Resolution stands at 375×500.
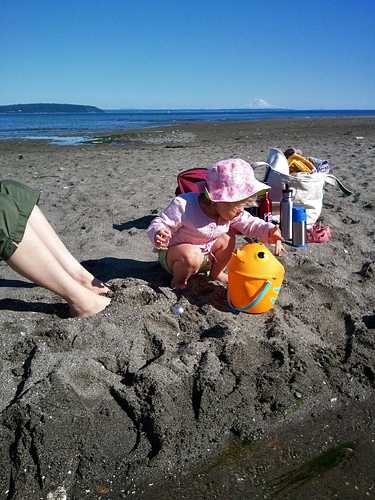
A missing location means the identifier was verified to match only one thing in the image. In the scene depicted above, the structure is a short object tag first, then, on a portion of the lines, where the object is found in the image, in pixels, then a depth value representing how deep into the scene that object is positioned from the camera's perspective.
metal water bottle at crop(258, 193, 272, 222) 4.39
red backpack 4.17
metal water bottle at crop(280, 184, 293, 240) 4.05
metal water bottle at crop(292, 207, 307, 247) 3.96
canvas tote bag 4.35
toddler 2.72
